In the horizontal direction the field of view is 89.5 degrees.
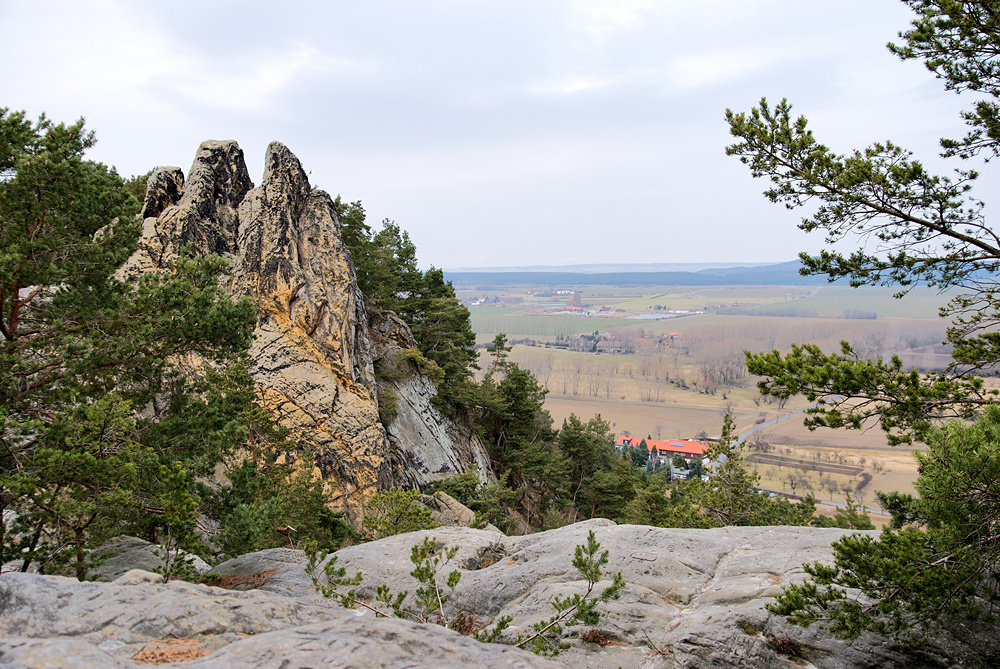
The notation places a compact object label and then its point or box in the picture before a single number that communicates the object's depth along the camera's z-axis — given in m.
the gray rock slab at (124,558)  9.16
